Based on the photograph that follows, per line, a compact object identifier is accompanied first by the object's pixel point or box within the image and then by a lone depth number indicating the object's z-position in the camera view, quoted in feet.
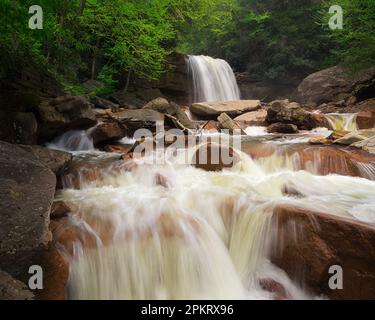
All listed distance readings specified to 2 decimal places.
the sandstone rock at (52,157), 17.80
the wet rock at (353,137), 24.88
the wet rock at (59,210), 13.92
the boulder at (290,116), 34.73
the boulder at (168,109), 37.68
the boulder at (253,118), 37.93
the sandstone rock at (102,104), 40.50
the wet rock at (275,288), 12.12
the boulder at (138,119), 31.19
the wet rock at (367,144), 22.82
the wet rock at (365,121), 33.98
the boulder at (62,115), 24.20
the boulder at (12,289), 8.04
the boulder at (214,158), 21.17
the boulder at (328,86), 50.31
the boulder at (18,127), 19.90
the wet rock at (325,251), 11.32
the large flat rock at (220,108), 43.11
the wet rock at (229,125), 34.52
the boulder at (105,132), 27.71
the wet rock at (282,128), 32.94
